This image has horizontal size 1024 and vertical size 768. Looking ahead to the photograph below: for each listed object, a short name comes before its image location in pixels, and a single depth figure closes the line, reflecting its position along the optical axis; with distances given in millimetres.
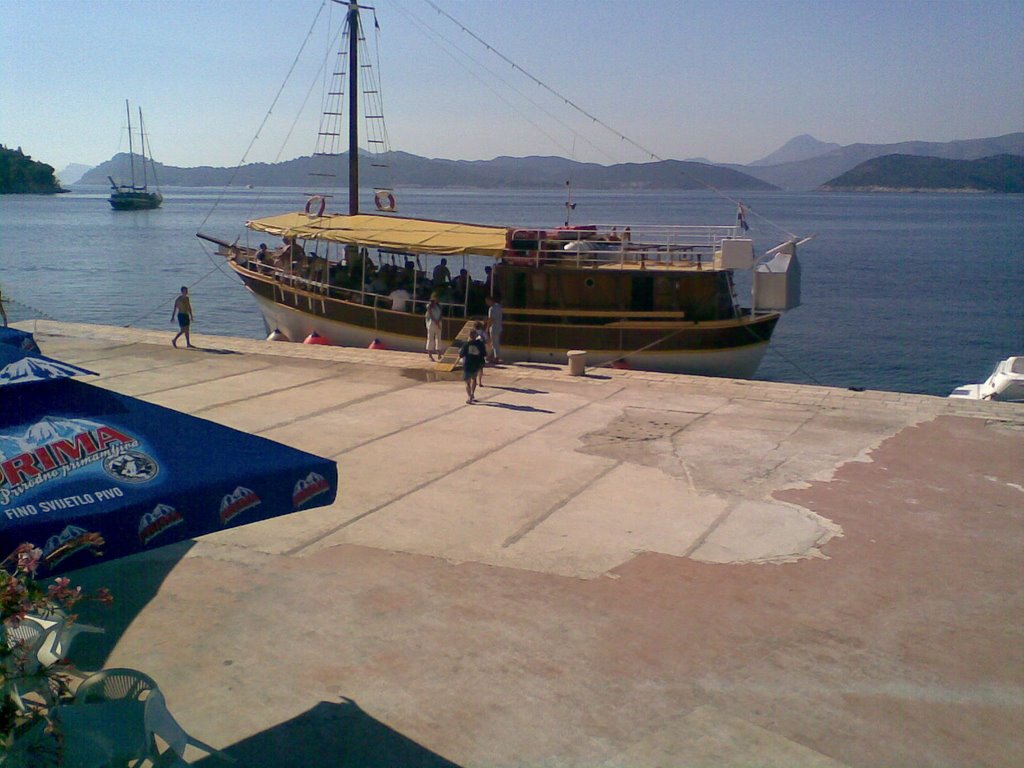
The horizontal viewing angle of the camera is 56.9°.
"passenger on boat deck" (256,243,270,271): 30697
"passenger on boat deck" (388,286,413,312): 23984
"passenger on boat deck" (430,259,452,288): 24600
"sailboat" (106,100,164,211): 146250
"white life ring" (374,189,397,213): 28875
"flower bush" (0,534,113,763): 4047
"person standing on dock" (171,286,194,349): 20172
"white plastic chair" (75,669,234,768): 4562
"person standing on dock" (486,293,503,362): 20219
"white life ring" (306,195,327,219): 27250
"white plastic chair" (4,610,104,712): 4152
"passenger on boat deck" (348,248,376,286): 25656
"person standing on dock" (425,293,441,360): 20719
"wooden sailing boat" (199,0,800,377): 21938
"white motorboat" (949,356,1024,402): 21562
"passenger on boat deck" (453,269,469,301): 23562
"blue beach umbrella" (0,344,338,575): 4688
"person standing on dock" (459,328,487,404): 15594
